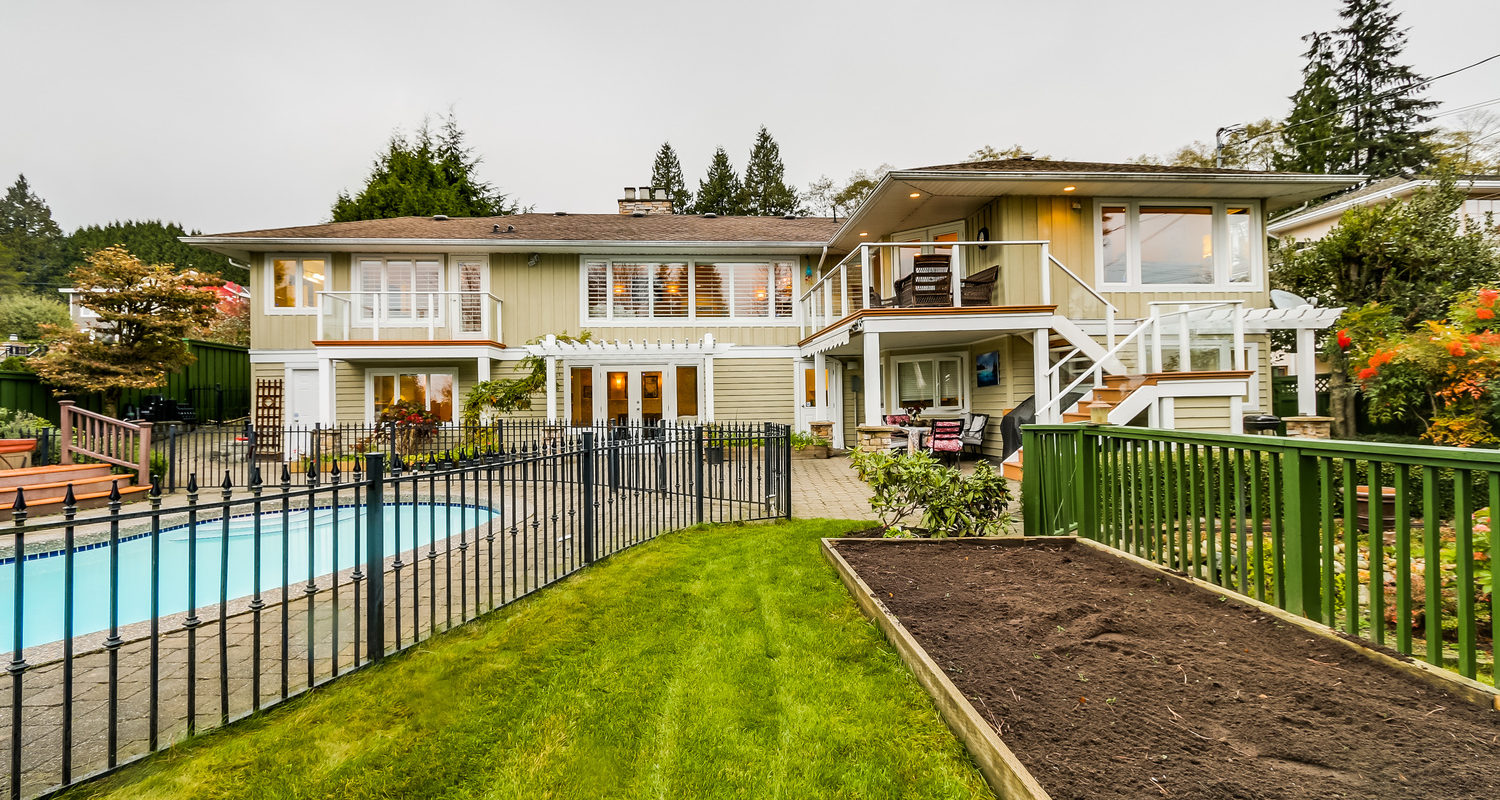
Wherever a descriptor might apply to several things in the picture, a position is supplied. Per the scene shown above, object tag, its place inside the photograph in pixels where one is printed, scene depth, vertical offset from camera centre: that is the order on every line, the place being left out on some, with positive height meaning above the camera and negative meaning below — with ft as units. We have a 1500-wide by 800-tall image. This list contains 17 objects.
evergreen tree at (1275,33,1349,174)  89.04 +42.10
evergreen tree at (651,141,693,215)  138.31 +55.71
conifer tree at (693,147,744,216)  132.26 +49.48
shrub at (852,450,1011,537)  17.92 -2.80
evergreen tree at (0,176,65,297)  141.38 +45.58
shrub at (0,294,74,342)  77.25 +12.95
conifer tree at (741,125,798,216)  130.11 +49.82
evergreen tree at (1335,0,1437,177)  87.15 +46.90
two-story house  35.42 +7.84
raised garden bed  6.12 -3.96
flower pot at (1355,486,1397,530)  20.29 -3.82
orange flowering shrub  28.12 +1.75
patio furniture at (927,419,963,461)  39.14 -2.31
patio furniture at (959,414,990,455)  42.09 -2.20
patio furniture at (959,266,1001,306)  38.91 +7.73
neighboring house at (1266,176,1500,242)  55.98 +19.98
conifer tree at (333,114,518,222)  92.38 +38.15
